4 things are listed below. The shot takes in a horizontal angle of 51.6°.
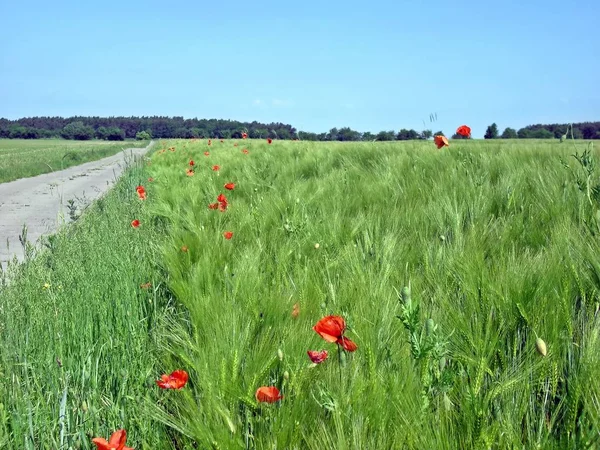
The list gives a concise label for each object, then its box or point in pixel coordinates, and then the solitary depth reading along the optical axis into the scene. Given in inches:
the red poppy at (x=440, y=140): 154.6
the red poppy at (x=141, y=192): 189.9
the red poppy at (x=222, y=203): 128.0
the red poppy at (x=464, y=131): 161.8
